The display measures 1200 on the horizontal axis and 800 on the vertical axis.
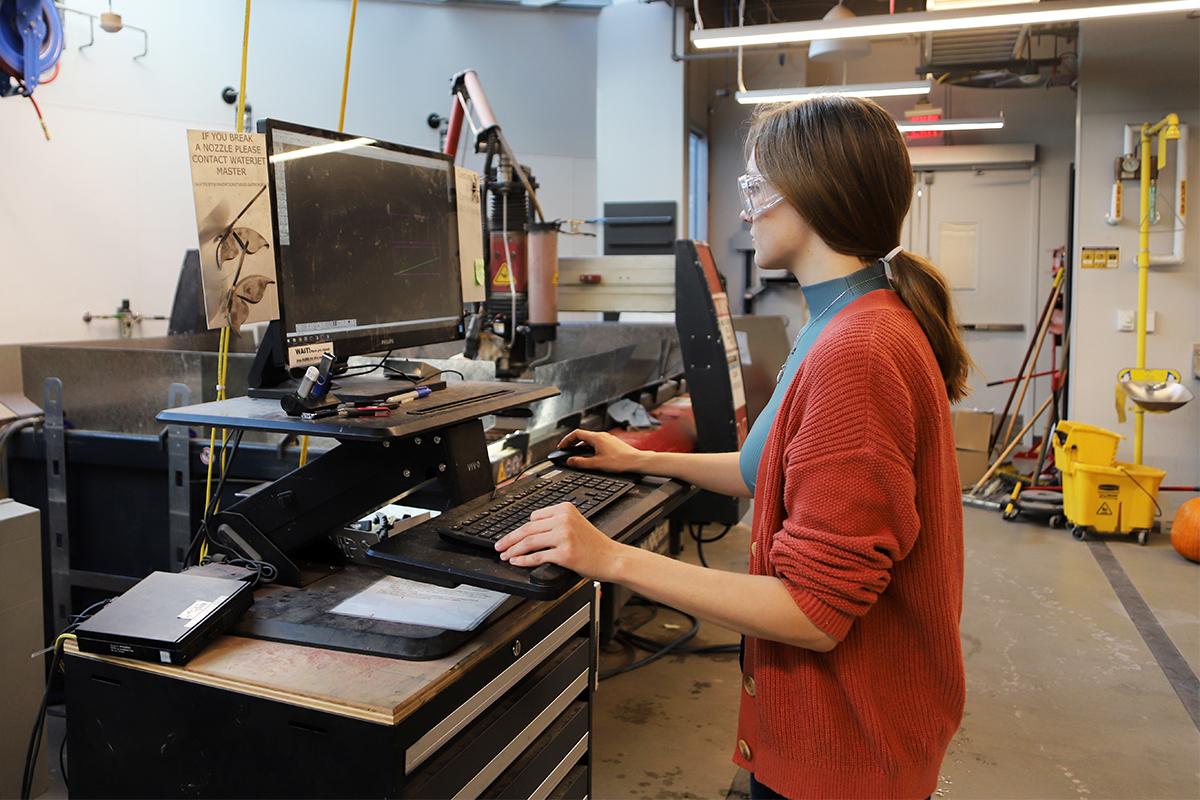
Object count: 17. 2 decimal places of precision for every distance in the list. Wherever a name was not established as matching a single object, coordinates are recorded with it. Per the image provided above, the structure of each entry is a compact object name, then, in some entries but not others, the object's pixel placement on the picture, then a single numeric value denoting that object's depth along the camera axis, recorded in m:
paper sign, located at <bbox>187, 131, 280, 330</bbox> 1.16
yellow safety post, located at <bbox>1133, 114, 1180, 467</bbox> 4.89
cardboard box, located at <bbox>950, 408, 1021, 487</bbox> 5.98
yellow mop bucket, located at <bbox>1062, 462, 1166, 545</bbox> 4.61
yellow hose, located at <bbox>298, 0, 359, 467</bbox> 1.59
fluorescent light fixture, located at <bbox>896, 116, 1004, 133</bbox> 6.07
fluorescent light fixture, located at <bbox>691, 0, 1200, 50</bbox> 3.59
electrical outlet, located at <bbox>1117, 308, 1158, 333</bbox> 5.11
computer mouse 1.58
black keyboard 1.13
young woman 0.97
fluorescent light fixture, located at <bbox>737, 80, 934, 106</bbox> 5.14
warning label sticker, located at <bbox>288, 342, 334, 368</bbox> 1.25
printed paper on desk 1.17
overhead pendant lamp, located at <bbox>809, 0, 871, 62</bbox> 5.01
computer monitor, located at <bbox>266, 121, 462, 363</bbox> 1.26
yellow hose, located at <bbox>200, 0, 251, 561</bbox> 1.46
